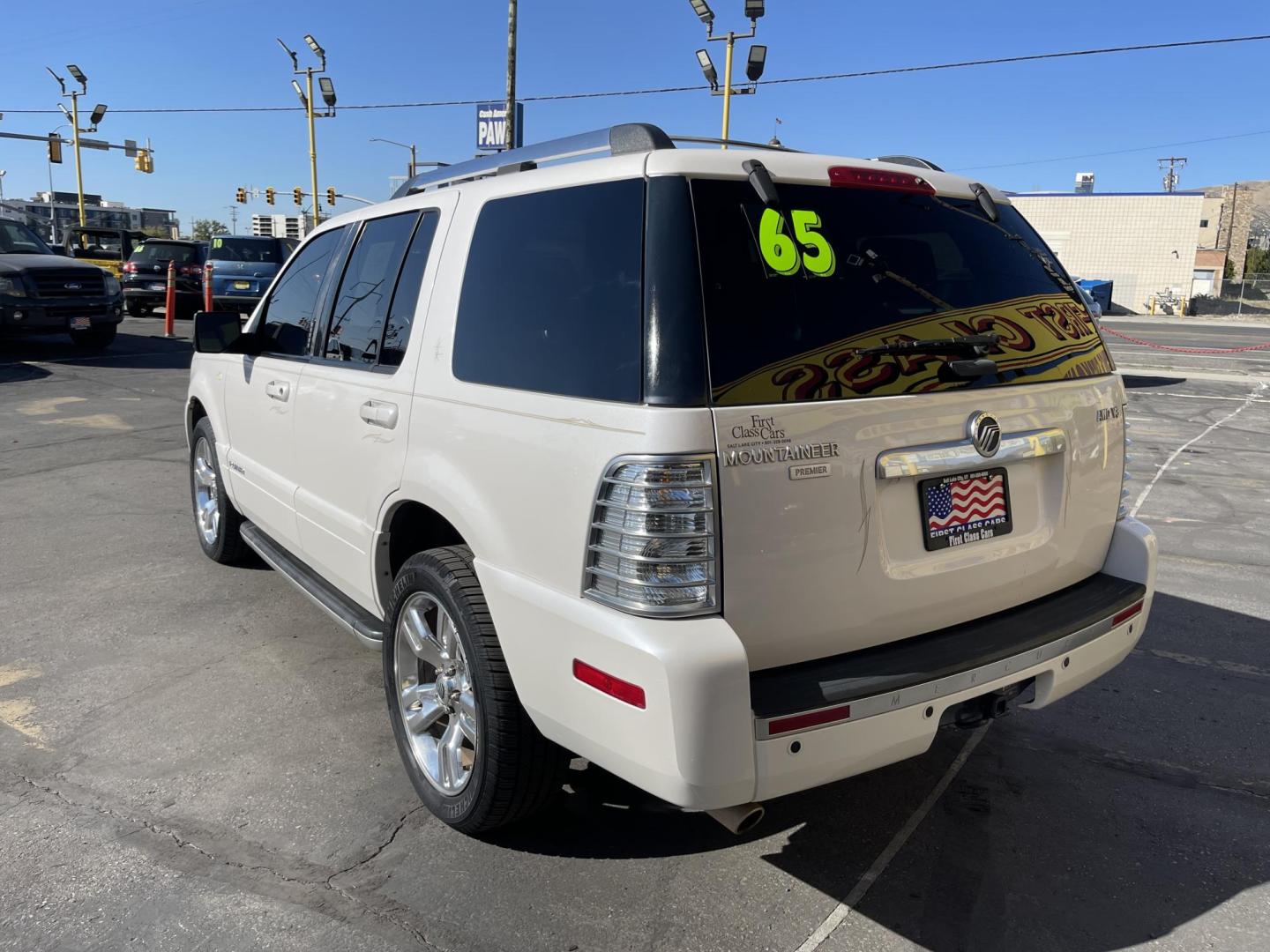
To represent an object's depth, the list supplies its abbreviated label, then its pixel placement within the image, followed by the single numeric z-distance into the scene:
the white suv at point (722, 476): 2.24
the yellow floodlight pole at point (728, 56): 20.80
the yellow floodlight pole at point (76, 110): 40.06
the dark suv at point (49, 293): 13.38
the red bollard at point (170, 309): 18.14
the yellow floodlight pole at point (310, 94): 33.66
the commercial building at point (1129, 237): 63.62
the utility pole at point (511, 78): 23.84
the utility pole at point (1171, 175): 100.28
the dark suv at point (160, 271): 21.81
